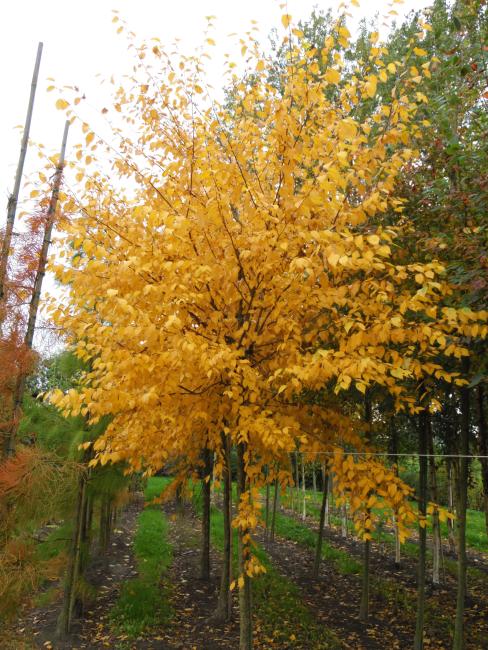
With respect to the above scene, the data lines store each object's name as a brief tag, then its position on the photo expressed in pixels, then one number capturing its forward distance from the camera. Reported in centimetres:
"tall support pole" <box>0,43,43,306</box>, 468
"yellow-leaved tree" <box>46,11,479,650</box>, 321
